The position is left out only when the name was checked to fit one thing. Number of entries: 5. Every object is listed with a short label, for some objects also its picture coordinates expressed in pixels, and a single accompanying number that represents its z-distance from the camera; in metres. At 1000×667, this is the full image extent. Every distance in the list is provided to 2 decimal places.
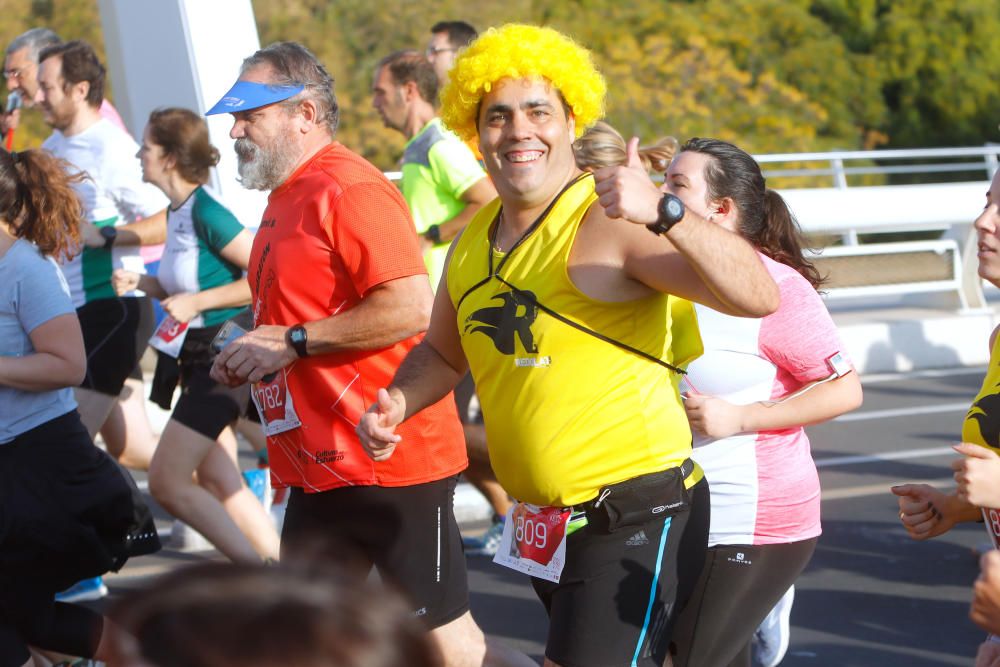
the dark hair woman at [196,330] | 11.35
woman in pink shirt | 7.27
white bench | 25.64
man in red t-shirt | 7.96
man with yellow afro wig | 6.33
